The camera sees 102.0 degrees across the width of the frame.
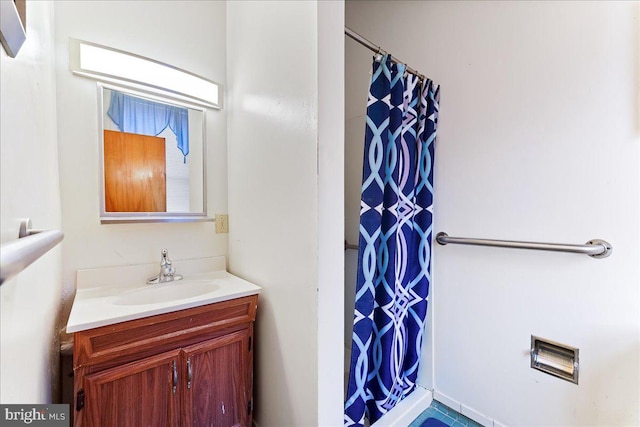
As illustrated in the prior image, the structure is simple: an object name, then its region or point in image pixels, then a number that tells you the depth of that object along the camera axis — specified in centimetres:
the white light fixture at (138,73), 111
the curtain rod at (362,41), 119
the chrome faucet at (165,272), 125
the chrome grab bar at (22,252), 23
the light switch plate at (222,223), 148
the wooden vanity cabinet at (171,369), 83
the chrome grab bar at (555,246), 102
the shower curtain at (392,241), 117
